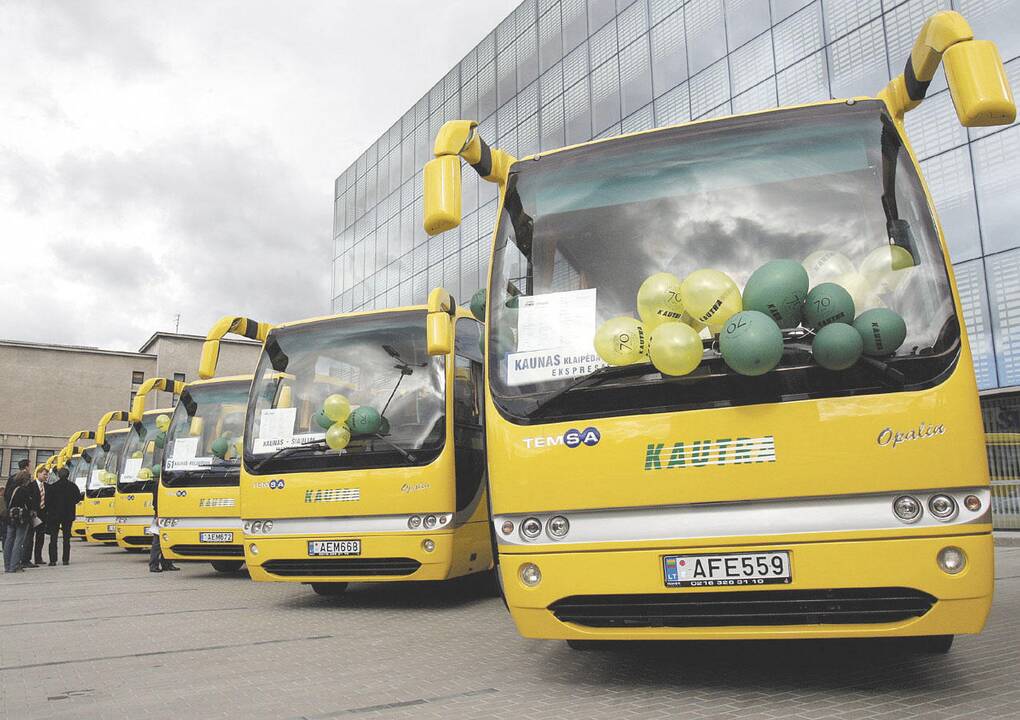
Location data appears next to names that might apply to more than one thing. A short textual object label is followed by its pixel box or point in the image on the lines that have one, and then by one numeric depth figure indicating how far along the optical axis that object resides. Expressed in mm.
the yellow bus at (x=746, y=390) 3688
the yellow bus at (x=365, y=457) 7285
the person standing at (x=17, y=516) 13766
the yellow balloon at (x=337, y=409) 7484
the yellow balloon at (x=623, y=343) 4047
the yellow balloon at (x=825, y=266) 3941
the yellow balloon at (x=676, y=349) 3877
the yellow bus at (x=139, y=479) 14031
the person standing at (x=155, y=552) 12711
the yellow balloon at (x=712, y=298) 3963
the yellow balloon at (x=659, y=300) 4064
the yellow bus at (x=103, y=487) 16620
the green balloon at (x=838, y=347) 3684
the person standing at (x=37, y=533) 14305
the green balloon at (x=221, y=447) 10766
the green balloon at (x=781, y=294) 3812
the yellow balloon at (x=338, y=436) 7441
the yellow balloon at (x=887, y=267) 3932
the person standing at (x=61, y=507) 15094
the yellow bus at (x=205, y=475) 10453
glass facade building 16266
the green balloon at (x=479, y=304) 6684
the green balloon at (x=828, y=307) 3777
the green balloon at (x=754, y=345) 3703
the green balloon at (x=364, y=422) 7434
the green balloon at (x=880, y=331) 3736
